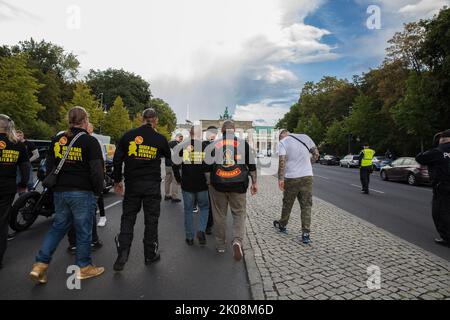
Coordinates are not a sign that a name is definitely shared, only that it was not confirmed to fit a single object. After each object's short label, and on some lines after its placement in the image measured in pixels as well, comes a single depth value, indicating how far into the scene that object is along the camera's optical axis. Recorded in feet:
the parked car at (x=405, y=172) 51.50
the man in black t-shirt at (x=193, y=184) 17.06
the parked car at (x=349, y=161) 113.39
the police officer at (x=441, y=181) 17.51
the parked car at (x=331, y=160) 142.41
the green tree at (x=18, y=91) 87.76
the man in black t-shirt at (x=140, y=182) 13.62
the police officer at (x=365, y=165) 39.19
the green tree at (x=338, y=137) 160.45
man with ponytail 12.11
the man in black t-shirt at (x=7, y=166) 13.80
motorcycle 18.75
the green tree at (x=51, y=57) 192.65
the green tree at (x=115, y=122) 160.97
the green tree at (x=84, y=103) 126.72
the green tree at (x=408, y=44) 104.83
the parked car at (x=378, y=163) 94.03
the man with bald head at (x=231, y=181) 15.31
